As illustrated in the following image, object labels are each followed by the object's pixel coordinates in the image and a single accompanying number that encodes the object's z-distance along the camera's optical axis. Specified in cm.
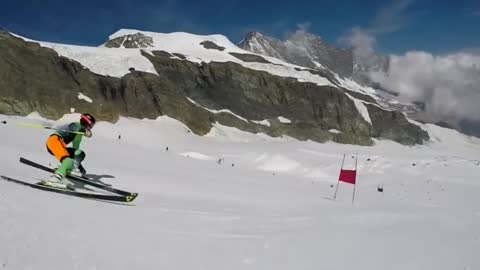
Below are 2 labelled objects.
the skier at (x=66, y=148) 966
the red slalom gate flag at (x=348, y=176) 1764
